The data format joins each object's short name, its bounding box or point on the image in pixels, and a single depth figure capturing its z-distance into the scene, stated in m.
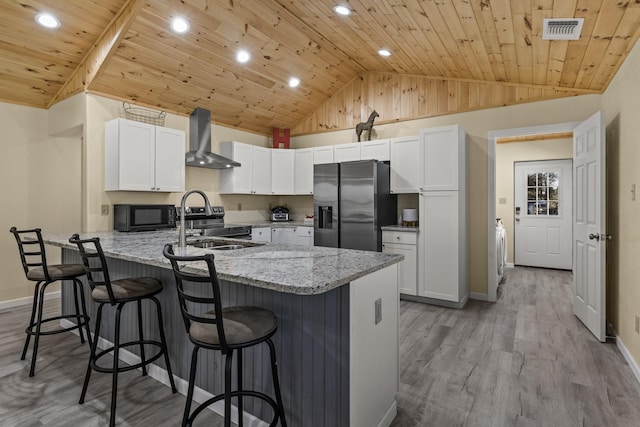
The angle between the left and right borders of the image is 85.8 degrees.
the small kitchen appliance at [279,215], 6.00
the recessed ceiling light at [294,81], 4.96
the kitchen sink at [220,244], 2.61
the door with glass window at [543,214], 6.39
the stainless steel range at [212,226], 4.42
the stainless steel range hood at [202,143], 4.48
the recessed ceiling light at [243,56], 4.11
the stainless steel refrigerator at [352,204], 4.49
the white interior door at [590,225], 3.05
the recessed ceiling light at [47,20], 3.06
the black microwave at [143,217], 3.85
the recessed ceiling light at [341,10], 3.27
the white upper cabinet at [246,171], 5.25
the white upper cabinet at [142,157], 3.87
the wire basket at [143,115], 4.18
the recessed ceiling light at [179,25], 3.38
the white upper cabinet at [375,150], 4.80
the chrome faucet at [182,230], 2.32
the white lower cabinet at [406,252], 4.36
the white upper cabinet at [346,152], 5.10
